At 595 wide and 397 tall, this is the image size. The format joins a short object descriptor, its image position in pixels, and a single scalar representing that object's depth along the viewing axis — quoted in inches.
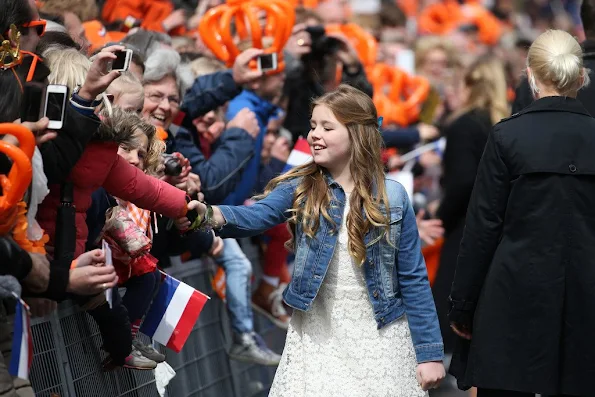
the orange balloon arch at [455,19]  1244.8
